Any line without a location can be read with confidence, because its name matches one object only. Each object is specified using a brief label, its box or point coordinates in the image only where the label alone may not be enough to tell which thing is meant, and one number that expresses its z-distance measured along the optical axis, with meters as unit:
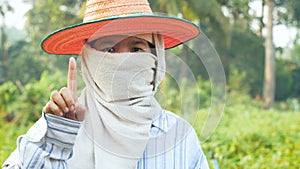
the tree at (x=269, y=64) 14.32
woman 1.25
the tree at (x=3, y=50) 14.90
